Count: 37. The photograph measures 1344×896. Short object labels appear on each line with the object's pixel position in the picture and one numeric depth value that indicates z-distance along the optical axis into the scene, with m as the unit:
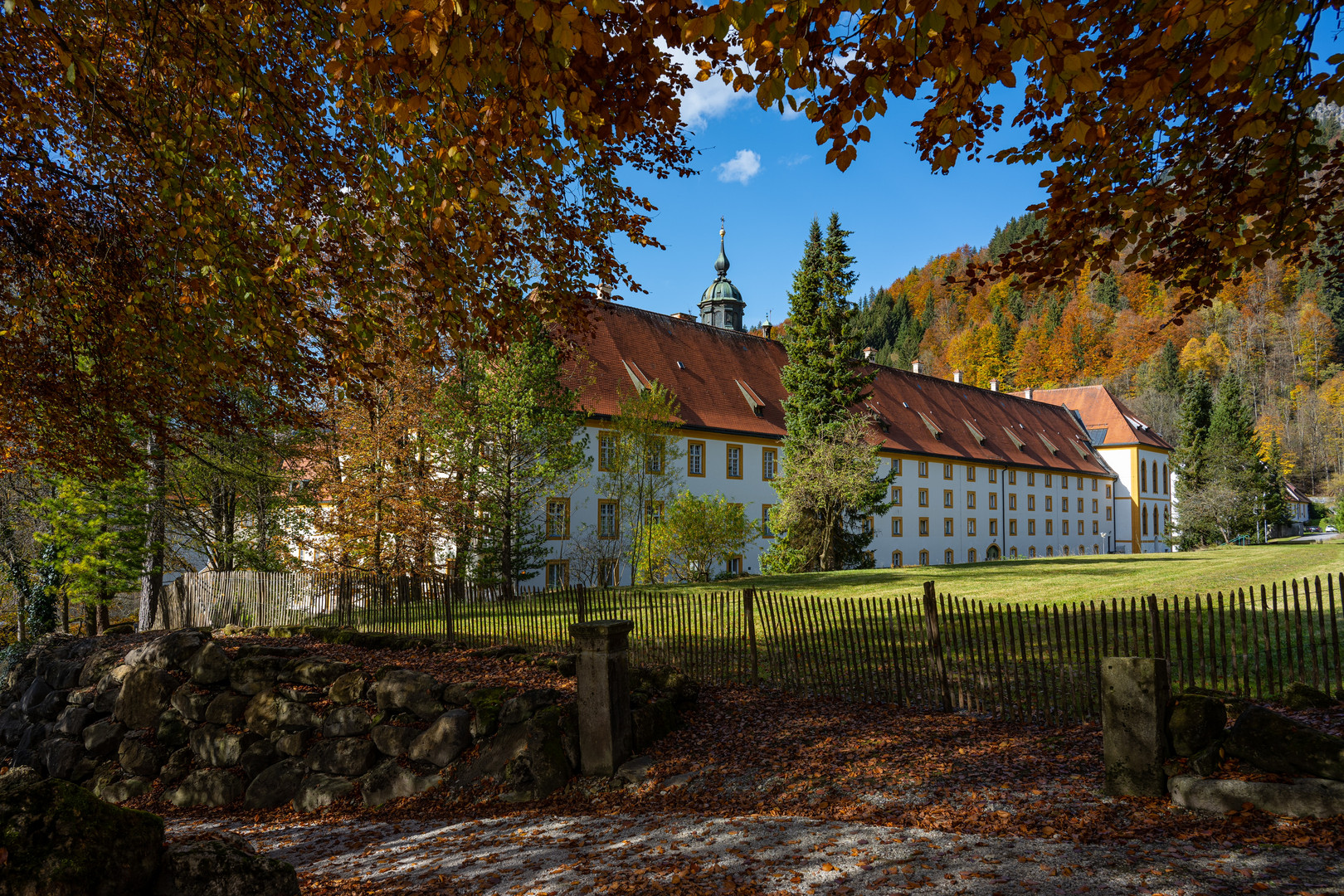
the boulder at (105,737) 11.26
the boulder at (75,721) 11.68
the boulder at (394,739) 9.05
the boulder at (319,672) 10.42
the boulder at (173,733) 10.87
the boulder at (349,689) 9.94
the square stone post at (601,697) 7.84
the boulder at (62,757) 11.13
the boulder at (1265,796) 4.94
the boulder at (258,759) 9.98
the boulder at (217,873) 4.54
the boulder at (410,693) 9.25
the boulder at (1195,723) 5.74
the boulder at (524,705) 8.47
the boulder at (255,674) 10.66
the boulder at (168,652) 11.51
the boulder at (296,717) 10.01
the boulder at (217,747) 10.20
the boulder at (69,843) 4.12
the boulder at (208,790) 9.92
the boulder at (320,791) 9.06
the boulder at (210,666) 10.98
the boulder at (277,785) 9.46
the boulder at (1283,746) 5.07
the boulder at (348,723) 9.52
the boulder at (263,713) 10.27
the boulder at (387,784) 8.70
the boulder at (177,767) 10.48
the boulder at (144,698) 11.20
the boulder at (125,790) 10.45
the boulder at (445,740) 8.66
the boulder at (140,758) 10.70
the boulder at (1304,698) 7.03
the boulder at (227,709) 10.59
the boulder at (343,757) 9.25
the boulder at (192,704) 10.82
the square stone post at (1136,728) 5.73
